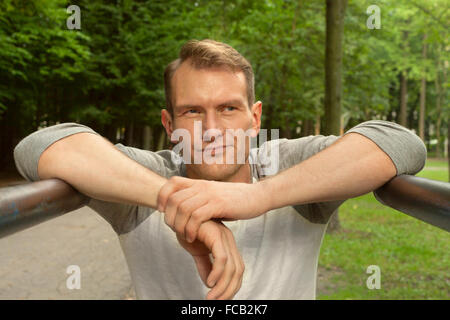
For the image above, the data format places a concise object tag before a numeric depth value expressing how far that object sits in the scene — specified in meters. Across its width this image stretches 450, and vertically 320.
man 1.29
